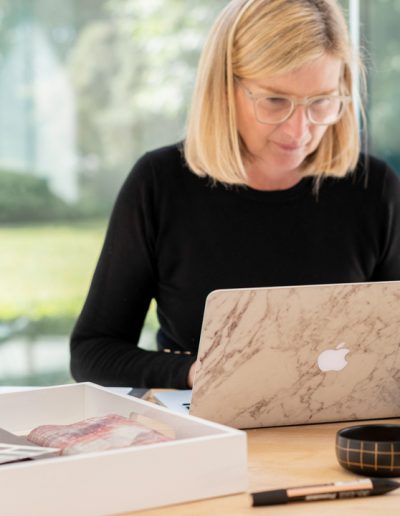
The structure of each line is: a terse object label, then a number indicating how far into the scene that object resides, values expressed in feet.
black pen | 4.18
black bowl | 4.43
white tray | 4.01
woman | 6.53
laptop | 4.79
